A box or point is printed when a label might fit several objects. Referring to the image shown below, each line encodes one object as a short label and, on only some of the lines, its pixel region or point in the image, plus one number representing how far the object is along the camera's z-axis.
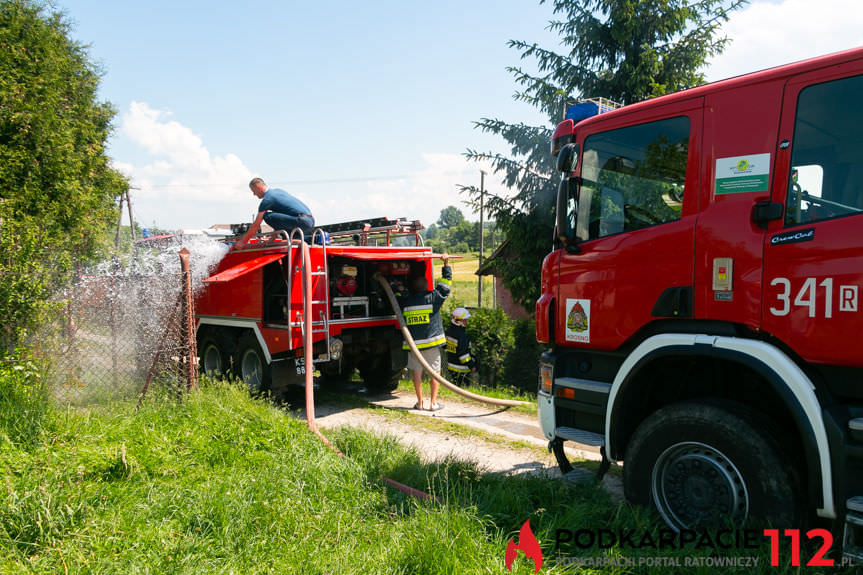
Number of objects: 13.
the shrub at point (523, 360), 9.74
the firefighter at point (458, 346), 8.59
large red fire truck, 2.93
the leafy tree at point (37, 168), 5.32
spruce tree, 11.05
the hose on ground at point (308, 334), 6.16
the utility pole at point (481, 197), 11.77
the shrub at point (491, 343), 10.04
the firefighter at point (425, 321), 7.83
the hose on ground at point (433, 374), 7.42
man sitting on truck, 8.04
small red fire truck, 7.34
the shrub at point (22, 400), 4.60
